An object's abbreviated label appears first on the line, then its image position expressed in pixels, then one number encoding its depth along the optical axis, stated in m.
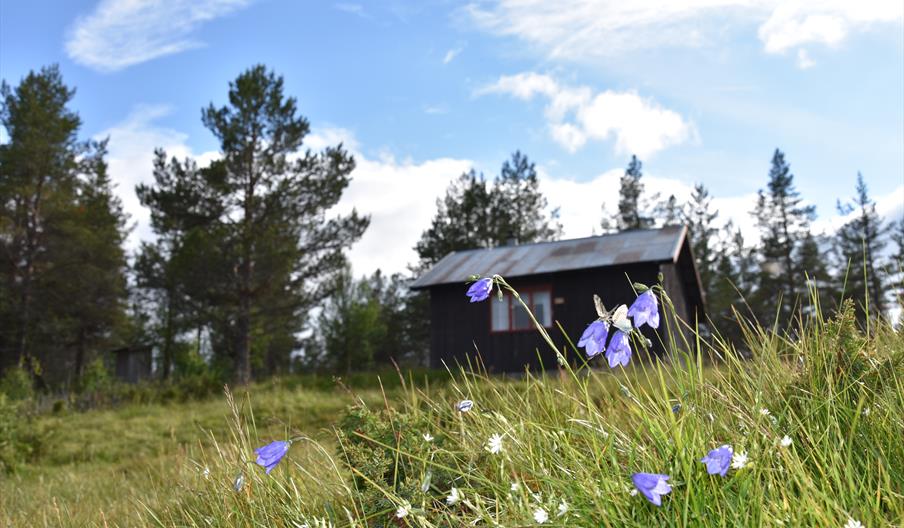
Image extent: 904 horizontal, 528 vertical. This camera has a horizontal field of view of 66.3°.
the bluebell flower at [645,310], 2.08
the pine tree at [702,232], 39.59
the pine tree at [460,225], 37.88
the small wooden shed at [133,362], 38.19
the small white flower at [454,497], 2.24
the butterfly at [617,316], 2.10
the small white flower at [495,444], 2.24
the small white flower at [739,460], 1.98
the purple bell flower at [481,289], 2.38
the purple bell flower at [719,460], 1.89
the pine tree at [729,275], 36.88
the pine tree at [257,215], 24.73
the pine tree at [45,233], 28.05
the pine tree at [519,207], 38.34
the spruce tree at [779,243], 37.31
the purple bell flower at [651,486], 1.80
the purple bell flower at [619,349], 2.15
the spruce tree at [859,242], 34.97
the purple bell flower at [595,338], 2.12
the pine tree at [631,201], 41.41
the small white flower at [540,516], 2.02
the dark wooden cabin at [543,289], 18.03
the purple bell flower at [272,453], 2.45
